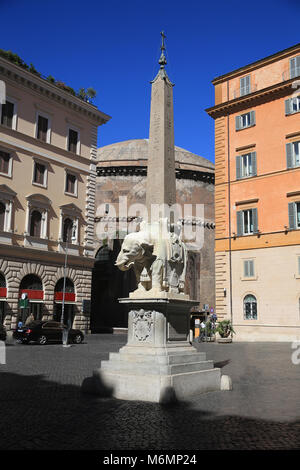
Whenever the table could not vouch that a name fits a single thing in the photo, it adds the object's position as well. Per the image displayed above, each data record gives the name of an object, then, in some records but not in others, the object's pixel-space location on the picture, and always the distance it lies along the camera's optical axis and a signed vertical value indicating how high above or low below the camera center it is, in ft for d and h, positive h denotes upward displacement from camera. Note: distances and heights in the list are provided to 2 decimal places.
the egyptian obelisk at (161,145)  30.76 +11.56
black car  69.92 -3.42
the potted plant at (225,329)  82.69 -2.77
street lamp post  68.85 +1.34
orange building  81.15 +21.61
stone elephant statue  27.63 +3.20
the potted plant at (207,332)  86.06 -3.62
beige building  85.10 +23.06
